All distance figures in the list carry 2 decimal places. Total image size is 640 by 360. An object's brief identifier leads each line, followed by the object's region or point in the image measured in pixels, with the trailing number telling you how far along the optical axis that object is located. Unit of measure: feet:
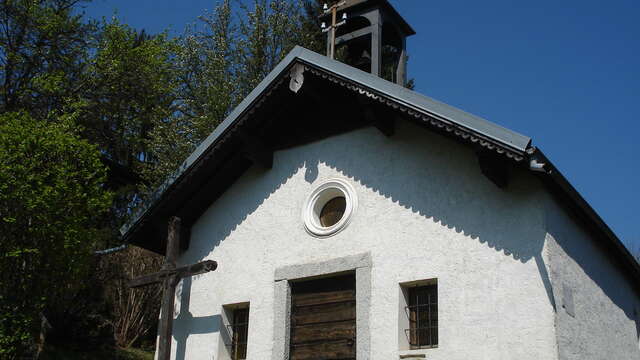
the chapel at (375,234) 31.96
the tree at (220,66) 74.38
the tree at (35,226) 43.68
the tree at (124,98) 81.87
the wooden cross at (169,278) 38.75
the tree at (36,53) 73.87
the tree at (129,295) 70.18
